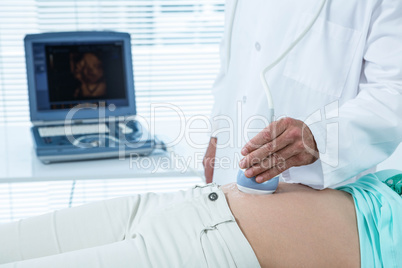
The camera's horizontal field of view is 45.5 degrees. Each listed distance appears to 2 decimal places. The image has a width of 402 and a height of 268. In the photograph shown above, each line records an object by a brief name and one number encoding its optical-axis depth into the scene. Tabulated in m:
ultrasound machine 1.69
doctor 1.06
